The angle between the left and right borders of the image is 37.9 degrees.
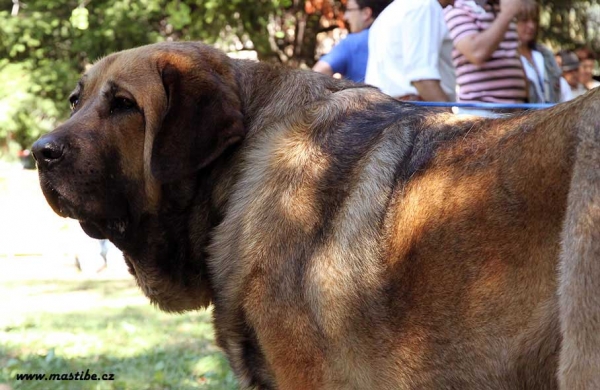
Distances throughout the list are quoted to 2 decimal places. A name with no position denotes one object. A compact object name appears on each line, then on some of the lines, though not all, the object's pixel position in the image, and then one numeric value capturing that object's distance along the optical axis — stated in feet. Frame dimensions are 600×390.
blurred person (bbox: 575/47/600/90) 33.47
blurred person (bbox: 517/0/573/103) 20.57
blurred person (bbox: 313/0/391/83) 23.52
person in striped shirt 18.38
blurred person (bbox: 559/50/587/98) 32.76
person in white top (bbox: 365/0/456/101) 18.92
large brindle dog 8.38
